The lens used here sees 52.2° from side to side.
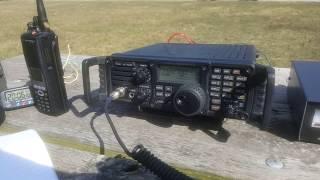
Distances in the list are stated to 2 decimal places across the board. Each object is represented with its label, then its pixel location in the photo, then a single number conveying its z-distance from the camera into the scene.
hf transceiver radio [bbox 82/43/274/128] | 0.72
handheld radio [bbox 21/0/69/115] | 0.86
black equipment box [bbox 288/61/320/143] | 0.68
